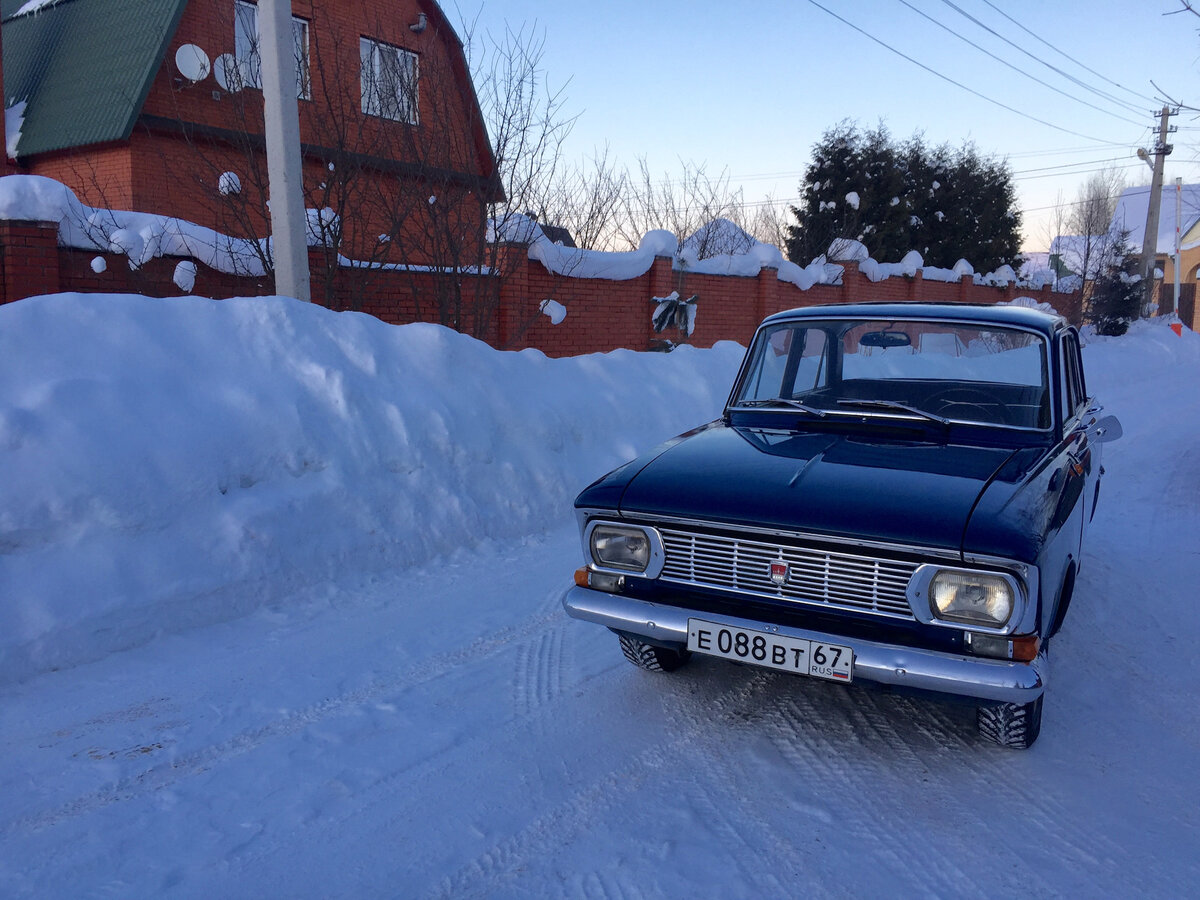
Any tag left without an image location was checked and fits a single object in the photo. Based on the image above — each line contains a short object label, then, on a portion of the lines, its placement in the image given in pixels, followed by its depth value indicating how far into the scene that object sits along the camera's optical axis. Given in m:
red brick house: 8.88
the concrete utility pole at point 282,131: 6.39
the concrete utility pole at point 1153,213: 31.47
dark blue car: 2.90
